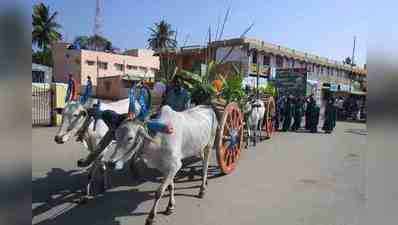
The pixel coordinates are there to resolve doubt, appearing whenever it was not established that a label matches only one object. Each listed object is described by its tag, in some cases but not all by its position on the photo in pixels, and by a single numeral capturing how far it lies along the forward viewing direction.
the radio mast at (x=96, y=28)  37.73
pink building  34.06
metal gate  12.74
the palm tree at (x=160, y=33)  45.06
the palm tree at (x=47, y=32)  39.59
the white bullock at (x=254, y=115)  9.53
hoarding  17.84
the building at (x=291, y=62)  29.25
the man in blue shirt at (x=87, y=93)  5.27
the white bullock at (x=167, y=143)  3.81
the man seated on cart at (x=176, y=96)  5.75
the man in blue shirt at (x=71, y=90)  5.33
